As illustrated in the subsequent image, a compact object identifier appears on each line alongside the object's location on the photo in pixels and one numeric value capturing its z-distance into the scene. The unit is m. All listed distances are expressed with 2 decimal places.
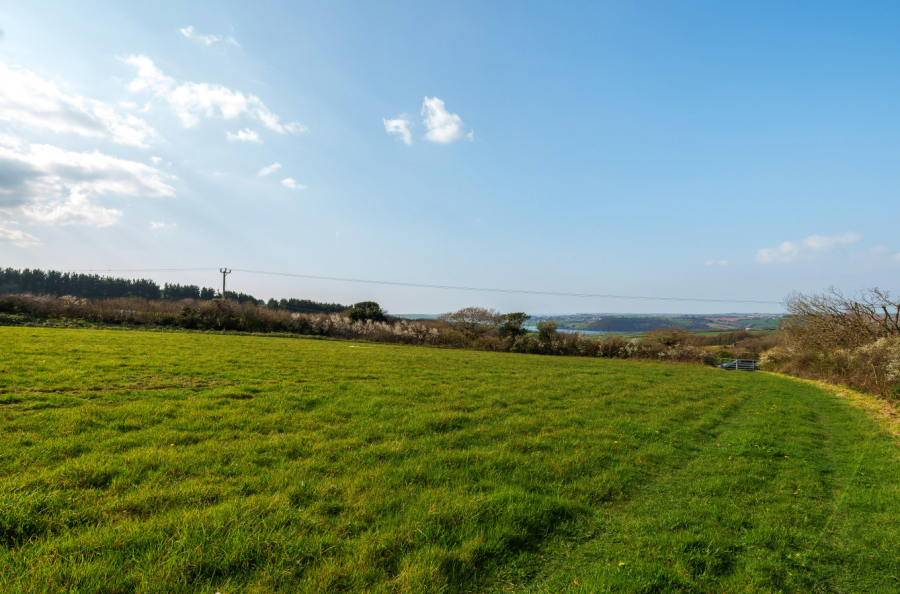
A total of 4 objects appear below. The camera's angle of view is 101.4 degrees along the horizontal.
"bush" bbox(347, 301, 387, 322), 63.84
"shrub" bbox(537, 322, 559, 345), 51.84
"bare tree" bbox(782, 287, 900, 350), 21.28
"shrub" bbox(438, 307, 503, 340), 54.97
